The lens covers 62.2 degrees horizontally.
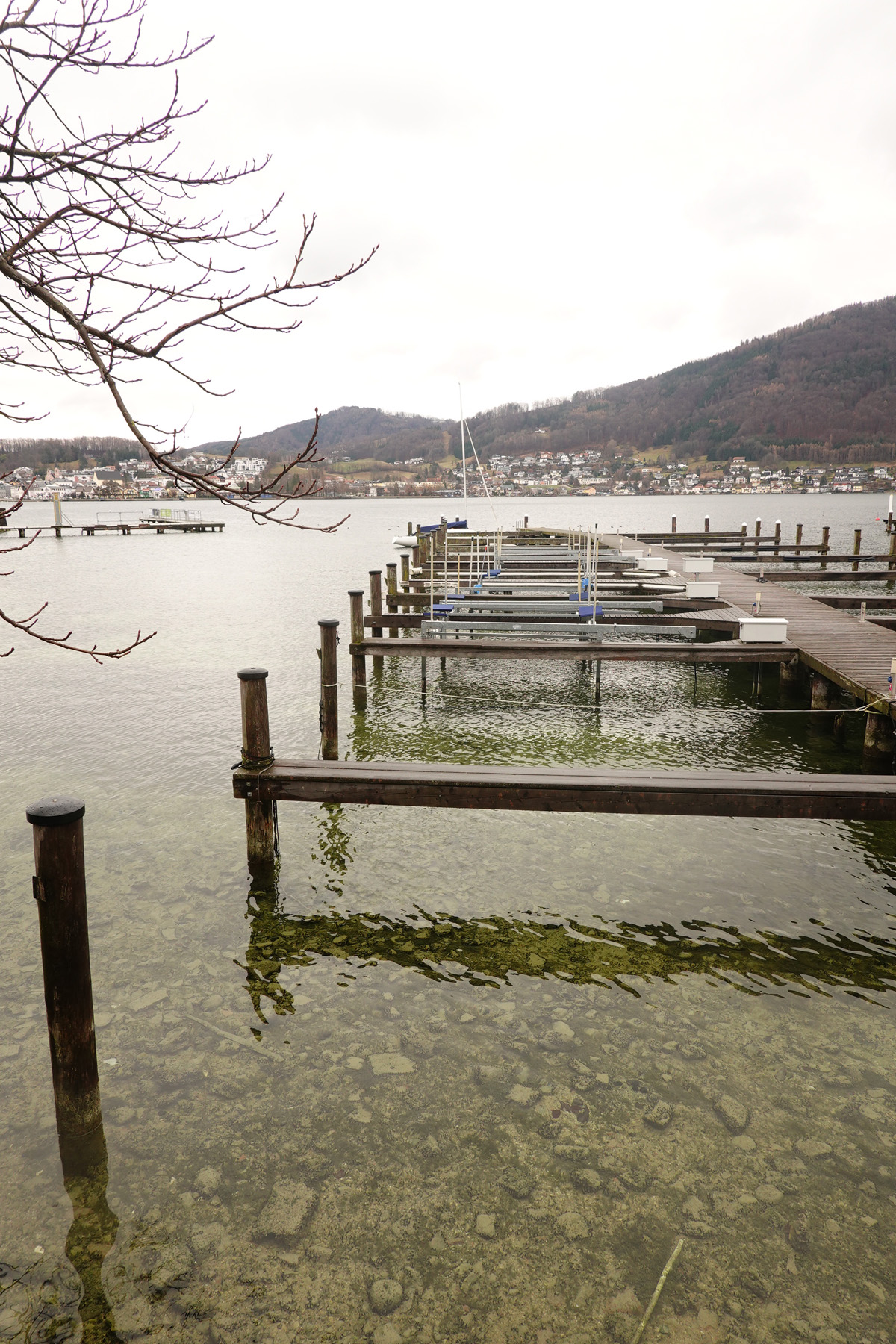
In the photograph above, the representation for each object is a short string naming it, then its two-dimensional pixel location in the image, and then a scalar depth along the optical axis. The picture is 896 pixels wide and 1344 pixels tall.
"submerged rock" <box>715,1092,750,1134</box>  4.31
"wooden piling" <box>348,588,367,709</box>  13.59
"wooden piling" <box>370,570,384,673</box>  16.92
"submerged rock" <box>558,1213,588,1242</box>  3.65
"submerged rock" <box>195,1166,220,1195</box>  3.91
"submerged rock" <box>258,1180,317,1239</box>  3.70
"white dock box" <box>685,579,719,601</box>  16.86
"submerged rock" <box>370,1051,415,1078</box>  4.78
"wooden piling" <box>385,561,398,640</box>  19.30
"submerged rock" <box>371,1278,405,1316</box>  3.34
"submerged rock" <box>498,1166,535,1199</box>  3.90
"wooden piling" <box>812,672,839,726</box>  12.35
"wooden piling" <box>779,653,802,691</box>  14.39
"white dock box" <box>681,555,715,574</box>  20.33
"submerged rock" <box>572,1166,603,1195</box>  3.90
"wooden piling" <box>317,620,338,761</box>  10.11
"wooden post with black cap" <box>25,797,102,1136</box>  3.67
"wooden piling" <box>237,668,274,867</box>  6.49
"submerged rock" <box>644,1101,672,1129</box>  4.34
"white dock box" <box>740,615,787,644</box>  12.78
